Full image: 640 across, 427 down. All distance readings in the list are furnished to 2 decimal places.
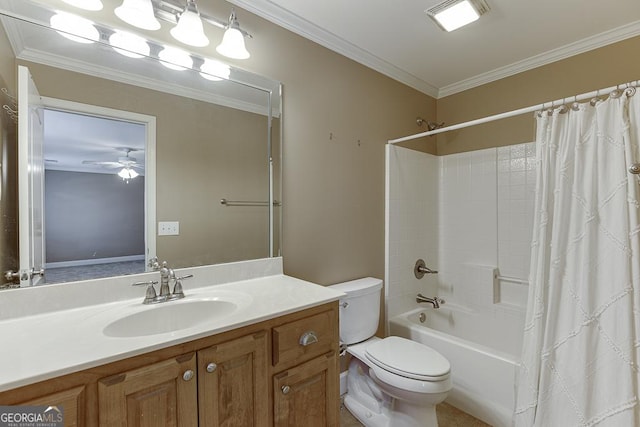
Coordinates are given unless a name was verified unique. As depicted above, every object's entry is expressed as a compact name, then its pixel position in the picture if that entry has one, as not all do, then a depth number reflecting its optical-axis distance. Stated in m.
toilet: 1.47
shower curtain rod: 1.30
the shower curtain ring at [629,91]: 1.29
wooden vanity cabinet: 0.74
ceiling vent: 1.61
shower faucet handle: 2.55
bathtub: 1.69
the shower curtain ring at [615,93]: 1.33
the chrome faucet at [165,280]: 1.25
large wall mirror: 1.10
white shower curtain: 1.26
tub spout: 2.44
